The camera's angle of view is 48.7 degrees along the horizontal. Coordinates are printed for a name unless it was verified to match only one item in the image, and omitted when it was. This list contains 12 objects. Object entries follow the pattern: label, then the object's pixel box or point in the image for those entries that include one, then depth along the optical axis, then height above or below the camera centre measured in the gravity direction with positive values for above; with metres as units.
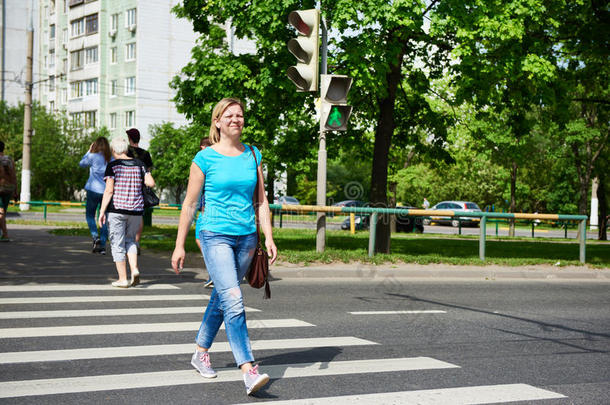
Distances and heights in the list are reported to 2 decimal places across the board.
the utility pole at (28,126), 31.58 +2.98
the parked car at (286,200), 49.18 -0.28
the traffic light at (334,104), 11.90 +1.67
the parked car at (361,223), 33.62 -1.24
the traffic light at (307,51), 10.48 +2.29
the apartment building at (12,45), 67.88 +14.49
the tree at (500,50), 14.01 +3.35
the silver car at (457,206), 47.26 -0.30
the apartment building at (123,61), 56.81 +11.44
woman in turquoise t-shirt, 4.45 -0.18
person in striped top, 8.83 -0.15
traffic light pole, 12.26 +0.29
